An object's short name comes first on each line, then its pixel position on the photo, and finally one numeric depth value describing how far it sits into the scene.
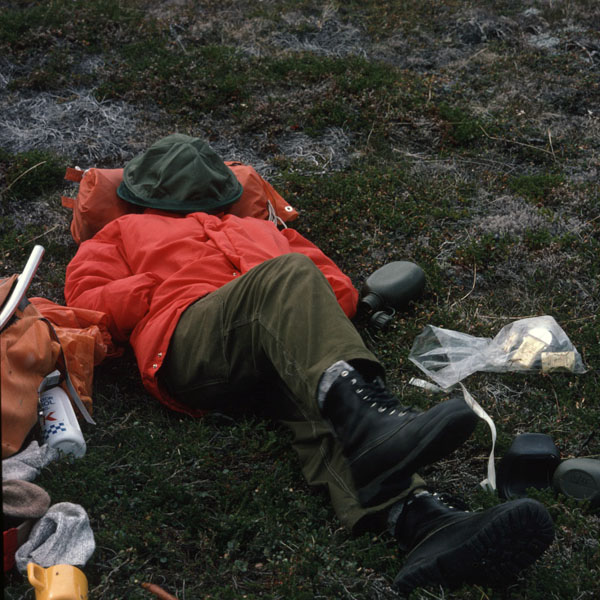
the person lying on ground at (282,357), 2.73
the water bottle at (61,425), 3.28
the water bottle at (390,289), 4.56
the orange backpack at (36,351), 3.05
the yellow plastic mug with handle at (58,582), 2.51
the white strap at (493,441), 3.37
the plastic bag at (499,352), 4.16
